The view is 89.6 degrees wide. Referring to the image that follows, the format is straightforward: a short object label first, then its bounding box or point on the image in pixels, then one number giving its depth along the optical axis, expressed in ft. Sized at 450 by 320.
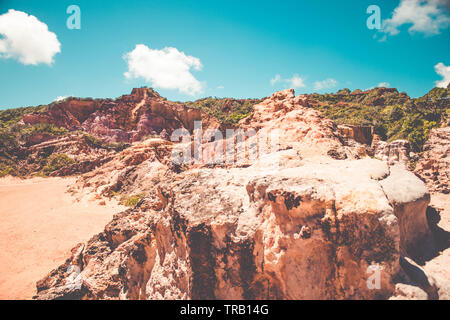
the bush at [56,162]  59.31
